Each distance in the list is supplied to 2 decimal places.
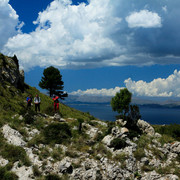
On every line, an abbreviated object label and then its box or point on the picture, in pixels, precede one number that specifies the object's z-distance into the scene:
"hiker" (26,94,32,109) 25.48
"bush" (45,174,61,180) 12.31
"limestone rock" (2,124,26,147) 15.34
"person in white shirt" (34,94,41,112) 25.07
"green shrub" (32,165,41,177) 12.43
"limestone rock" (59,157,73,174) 13.44
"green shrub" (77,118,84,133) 20.99
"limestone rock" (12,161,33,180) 11.94
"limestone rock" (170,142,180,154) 18.09
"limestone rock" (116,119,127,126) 24.08
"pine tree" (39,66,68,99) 68.06
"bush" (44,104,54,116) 27.94
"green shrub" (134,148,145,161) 16.83
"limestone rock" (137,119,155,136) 22.71
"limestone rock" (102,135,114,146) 18.39
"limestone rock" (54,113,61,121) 23.83
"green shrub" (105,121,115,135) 21.14
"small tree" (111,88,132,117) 66.25
